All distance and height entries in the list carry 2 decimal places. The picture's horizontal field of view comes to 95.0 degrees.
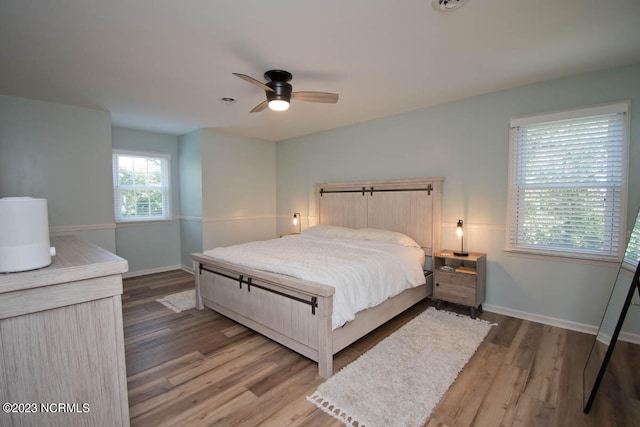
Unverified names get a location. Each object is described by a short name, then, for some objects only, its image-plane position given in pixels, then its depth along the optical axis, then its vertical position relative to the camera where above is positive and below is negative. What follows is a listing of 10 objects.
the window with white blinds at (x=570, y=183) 2.78 +0.17
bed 2.34 -0.72
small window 5.01 +0.25
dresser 0.92 -0.50
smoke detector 1.82 +1.23
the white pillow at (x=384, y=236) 3.76 -0.50
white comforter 2.44 -0.62
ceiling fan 2.72 +0.98
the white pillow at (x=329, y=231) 4.37 -0.49
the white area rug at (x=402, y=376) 1.89 -1.36
